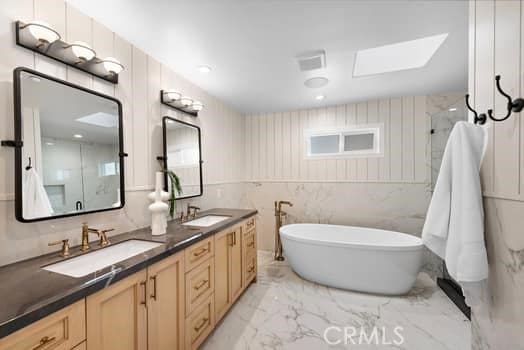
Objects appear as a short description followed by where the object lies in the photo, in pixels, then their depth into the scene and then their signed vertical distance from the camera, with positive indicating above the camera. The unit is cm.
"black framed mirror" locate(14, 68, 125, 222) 112 +15
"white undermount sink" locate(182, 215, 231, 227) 212 -51
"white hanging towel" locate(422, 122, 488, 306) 87 -19
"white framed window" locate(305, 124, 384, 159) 320 +45
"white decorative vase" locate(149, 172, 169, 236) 161 -34
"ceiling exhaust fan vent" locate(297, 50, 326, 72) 188 +102
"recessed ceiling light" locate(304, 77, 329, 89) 241 +103
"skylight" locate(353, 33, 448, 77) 197 +113
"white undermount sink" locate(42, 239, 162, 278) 112 -51
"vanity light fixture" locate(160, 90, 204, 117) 204 +72
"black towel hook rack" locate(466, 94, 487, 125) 90 +23
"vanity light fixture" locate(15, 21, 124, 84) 113 +73
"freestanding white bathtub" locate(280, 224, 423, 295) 222 -101
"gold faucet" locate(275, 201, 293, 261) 340 -84
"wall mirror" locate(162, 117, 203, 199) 206 +19
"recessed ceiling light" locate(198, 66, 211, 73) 212 +104
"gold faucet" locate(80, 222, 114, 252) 130 -39
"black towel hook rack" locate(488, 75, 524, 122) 70 +22
